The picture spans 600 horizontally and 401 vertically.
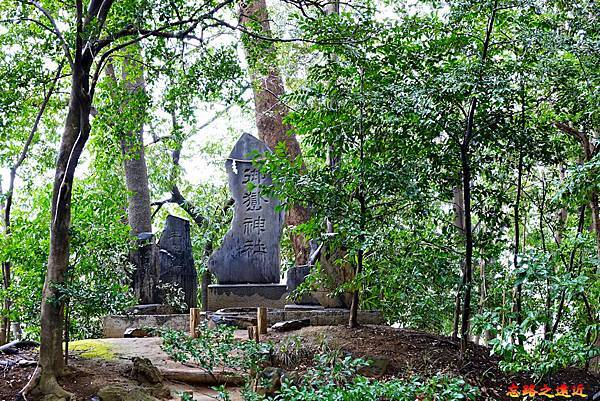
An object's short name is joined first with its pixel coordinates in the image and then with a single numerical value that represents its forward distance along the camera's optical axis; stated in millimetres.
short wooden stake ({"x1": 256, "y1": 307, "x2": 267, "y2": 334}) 7383
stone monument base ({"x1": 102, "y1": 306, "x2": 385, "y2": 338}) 8109
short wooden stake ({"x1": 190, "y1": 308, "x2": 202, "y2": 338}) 6995
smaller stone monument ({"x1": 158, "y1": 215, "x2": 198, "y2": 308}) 9672
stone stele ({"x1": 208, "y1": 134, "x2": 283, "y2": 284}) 9961
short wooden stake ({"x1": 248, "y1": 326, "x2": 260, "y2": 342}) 6870
